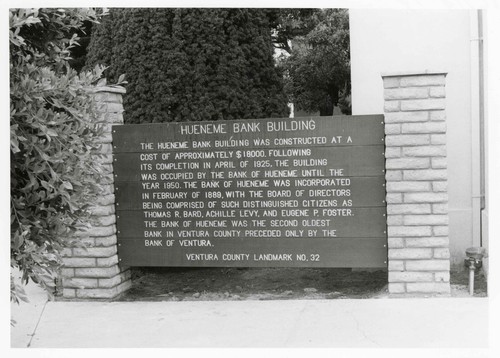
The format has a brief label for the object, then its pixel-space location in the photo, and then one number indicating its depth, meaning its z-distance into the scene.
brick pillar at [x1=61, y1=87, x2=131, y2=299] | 5.80
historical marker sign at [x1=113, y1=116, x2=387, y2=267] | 5.47
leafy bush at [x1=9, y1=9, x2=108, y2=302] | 3.70
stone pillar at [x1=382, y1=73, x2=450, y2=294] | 5.33
